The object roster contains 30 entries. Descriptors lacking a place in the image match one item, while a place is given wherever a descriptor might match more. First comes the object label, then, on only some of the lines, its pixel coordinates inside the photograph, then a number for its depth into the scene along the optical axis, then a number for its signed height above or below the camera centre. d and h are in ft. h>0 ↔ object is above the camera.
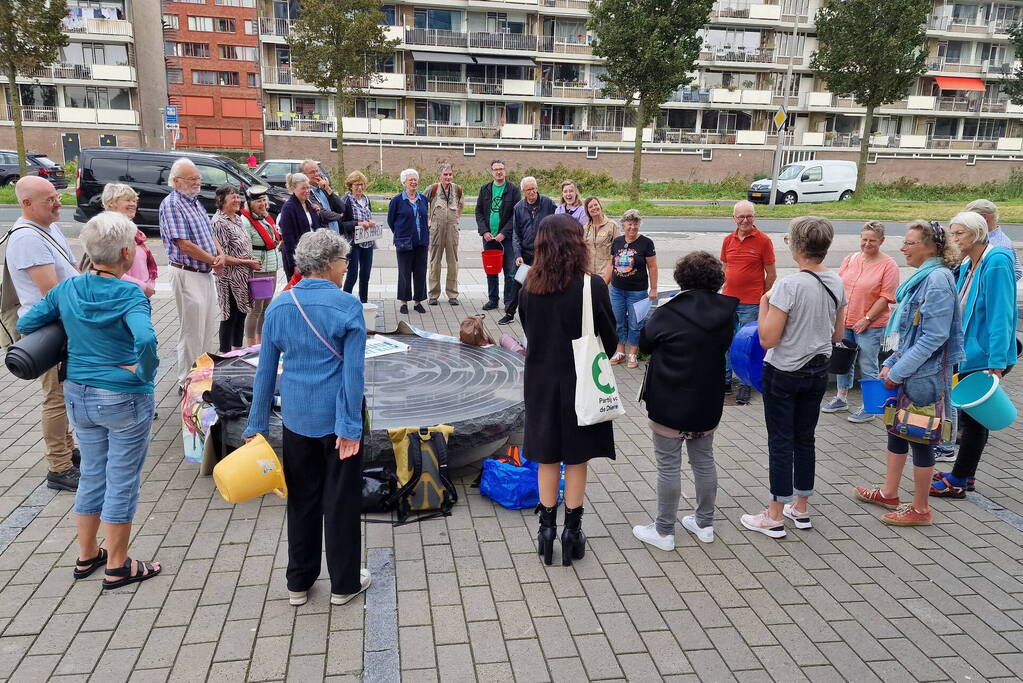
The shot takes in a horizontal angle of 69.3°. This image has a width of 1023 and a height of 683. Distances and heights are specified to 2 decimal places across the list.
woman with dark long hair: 12.33 -3.02
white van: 100.22 -1.66
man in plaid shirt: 19.77 -2.77
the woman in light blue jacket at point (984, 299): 15.05 -2.57
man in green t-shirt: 31.60 -2.17
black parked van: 53.16 -1.67
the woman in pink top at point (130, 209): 16.37 -1.22
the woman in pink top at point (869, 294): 20.68 -3.38
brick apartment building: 165.48 +18.33
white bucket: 24.45 -5.04
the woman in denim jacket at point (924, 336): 14.12 -3.10
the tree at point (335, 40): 86.33 +13.74
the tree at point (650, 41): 81.51 +13.51
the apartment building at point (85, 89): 137.80 +11.71
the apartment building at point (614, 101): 138.51 +12.71
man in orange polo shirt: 21.93 -2.84
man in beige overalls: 33.47 -2.97
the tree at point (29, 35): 64.49 +10.03
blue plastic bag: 15.30 -6.55
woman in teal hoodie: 11.30 -3.25
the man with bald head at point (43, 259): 14.32 -2.06
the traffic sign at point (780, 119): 84.43 +5.58
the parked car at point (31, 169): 88.17 -2.16
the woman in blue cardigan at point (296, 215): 26.23 -1.98
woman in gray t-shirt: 13.78 -3.26
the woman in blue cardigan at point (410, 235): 31.50 -3.10
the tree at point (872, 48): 82.28 +13.67
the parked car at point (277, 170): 77.27 -1.32
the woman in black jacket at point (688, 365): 13.14 -3.46
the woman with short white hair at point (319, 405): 10.85 -3.61
